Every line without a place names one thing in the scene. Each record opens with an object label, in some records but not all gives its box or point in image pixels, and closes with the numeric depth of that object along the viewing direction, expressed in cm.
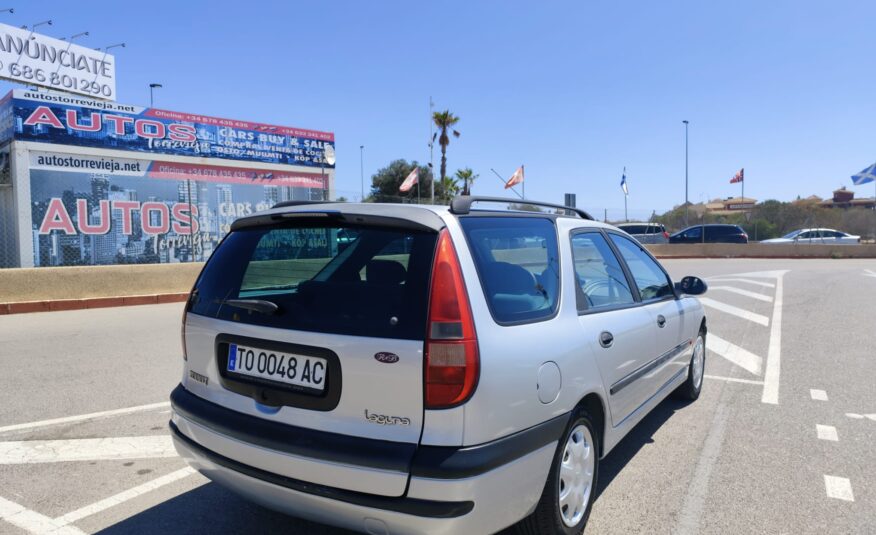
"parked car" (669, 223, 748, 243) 3262
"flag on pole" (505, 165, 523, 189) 3144
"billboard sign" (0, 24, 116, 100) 2312
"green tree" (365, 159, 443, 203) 4501
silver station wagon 229
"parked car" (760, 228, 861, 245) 3202
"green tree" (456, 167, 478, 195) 5070
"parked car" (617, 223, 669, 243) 3388
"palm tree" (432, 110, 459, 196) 4219
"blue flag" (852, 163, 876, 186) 3184
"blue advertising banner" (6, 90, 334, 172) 1839
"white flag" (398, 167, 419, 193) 2425
